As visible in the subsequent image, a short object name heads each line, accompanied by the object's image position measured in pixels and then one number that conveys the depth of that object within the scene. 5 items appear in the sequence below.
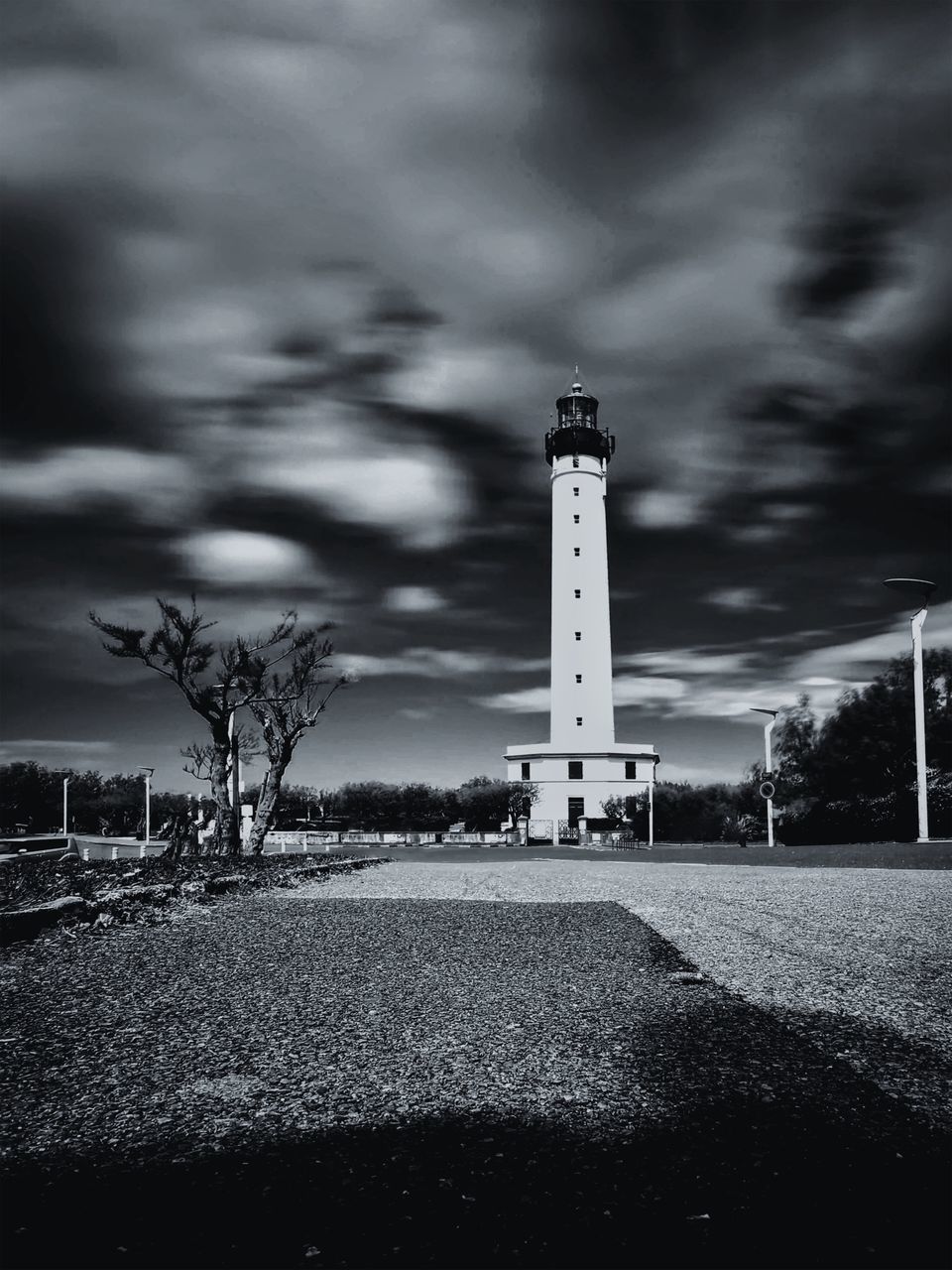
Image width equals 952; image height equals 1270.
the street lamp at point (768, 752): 33.47
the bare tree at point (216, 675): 19.83
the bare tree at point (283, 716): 21.75
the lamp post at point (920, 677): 23.44
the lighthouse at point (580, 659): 63.41
